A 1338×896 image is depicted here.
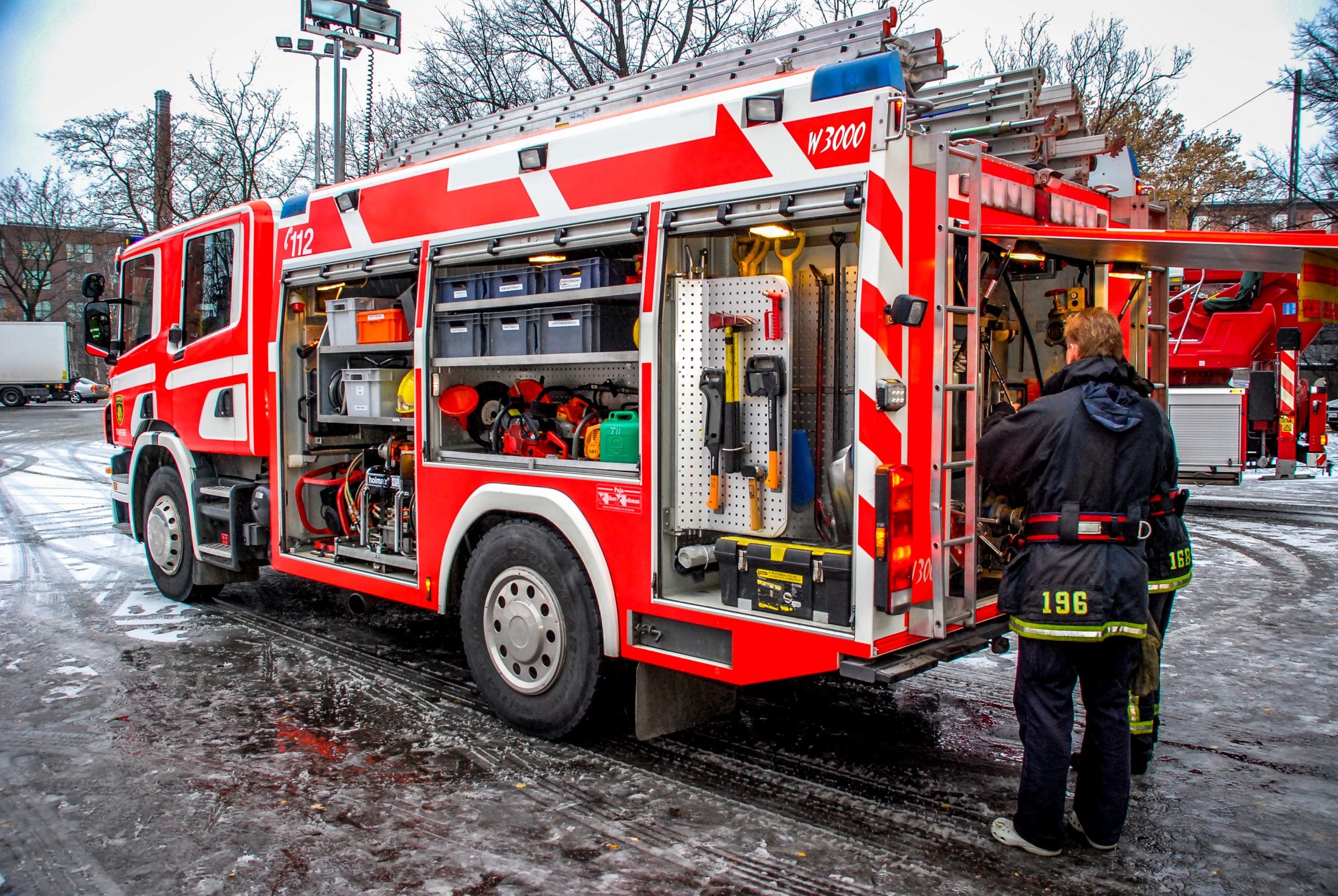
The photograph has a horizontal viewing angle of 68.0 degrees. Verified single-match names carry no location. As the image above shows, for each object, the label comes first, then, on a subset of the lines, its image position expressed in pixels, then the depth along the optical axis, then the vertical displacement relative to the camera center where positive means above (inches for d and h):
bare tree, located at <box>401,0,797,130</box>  774.5 +305.4
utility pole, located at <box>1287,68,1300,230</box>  985.5 +275.8
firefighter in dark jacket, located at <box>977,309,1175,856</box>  137.1 -20.4
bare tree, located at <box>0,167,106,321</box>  1724.9 +355.2
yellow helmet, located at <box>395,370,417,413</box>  234.2 +6.5
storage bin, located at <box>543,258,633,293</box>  185.3 +28.1
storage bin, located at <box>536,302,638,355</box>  188.7 +18.1
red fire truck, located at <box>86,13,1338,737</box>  148.9 +13.6
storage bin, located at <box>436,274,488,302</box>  205.6 +28.1
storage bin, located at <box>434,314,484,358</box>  208.5 +18.1
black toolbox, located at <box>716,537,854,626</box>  148.7 -24.6
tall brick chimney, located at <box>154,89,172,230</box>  941.2 +240.0
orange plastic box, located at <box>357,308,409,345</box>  231.6 +22.5
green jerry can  181.2 -3.6
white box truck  1606.8 +103.3
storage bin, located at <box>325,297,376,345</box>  242.5 +25.7
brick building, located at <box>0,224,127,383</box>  1903.3 +328.7
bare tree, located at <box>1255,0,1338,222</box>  1109.1 +359.6
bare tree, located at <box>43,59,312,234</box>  958.4 +264.2
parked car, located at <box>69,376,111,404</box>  1814.7 +56.1
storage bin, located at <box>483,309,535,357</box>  201.2 +18.3
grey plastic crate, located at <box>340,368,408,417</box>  240.5 +7.8
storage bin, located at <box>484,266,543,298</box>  197.9 +28.0
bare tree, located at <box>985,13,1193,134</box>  972.6 +361.1
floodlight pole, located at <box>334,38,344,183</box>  475.2 +154.2
